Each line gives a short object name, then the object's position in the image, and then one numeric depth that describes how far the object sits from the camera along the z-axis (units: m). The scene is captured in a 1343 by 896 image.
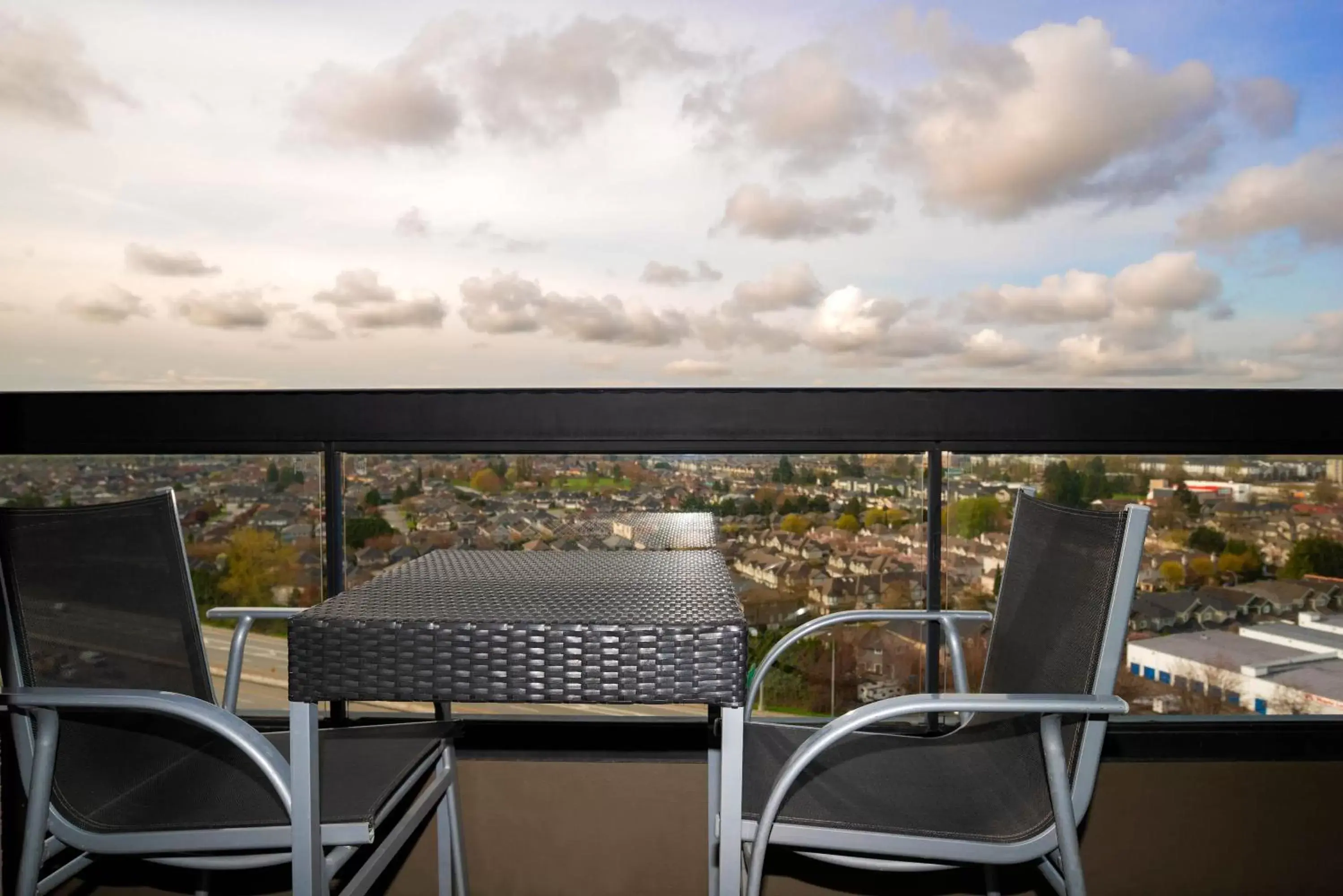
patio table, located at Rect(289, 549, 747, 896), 1.13
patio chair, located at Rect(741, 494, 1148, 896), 1.29
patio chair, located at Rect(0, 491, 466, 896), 1.36
